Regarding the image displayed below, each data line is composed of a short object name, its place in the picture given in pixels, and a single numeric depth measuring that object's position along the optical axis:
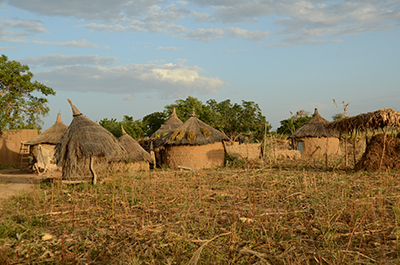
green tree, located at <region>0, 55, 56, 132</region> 19.48
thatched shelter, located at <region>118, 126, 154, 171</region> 15.50
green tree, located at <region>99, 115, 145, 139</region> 23.95
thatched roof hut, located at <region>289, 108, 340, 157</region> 21.66
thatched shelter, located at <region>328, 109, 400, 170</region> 11.12
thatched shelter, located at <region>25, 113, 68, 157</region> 18.41
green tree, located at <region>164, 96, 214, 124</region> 27.08
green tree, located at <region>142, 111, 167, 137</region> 28.73
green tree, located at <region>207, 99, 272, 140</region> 27.08
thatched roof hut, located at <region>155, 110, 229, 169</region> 15.23
